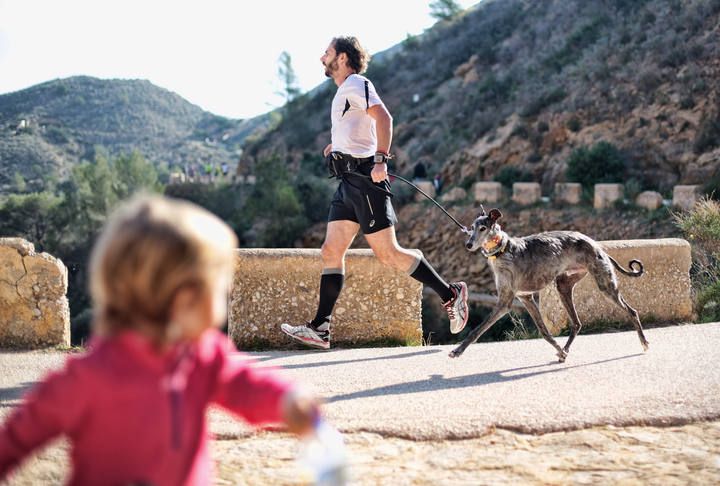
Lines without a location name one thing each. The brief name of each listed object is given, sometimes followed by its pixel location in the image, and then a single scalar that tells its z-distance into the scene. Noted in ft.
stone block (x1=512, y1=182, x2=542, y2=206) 93.18
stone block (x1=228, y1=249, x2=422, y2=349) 23.21
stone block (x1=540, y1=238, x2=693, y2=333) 25.21
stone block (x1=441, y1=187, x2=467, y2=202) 103.96
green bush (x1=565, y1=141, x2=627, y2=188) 90.79
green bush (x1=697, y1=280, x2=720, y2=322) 27.30
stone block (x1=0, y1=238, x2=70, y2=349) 22.18
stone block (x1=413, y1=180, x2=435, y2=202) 109.04
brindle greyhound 19.88
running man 20.35
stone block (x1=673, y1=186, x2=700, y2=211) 75.18
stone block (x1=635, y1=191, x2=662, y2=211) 80.28
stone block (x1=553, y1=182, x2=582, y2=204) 89.25
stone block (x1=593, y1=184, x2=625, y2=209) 84.48
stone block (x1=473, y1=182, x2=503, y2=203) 97.09
